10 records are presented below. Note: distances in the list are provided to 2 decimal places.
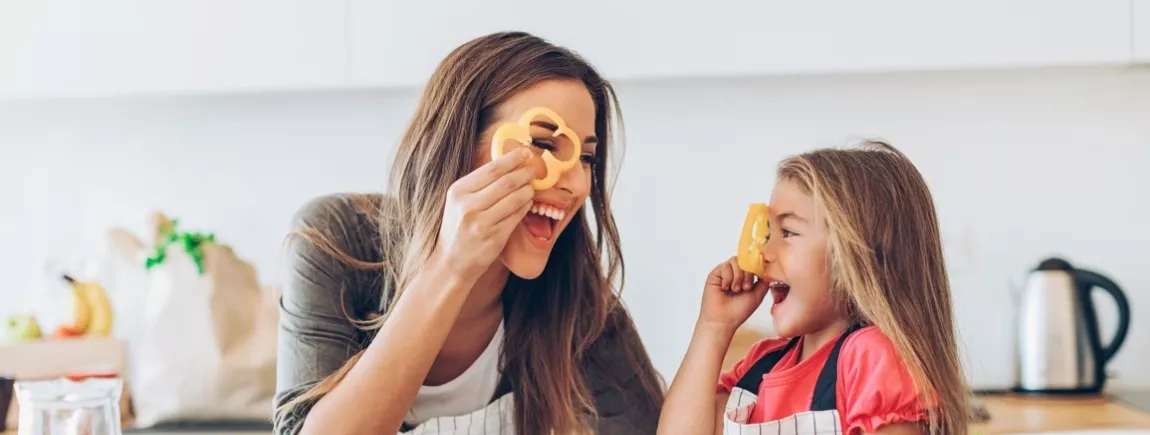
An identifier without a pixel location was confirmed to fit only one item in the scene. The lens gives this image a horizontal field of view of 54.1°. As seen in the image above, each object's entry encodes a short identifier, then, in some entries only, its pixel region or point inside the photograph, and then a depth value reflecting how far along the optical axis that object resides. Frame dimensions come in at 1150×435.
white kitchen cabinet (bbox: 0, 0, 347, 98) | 1.99
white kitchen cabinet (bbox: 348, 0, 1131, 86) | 1.88
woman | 1.18
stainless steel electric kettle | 2.03
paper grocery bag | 1.99
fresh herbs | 2.05
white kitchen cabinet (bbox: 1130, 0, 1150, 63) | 1.86
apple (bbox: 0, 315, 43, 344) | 2.15
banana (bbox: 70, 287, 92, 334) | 2.19
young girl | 1.09
